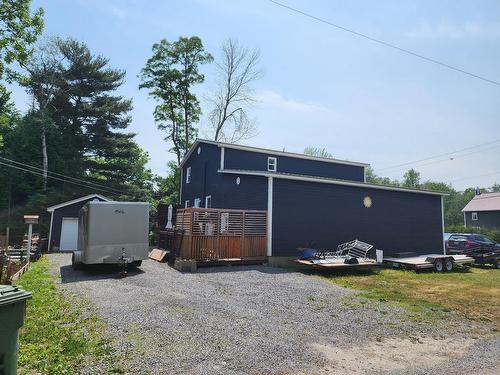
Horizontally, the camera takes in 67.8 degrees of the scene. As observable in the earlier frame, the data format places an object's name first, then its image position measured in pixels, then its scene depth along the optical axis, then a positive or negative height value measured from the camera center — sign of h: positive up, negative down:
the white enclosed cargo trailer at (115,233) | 13.02 -0.35
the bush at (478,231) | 32.66 -0.05
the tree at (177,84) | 36.09 +13.51
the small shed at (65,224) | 25.98 -0.15
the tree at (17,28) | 16.64 +8.75
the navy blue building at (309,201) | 16.61 +1.30
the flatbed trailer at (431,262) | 16.14 -1.47
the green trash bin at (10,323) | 3.46 -0.97
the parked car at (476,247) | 18.97 -0.96
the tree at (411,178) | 92.60 +12.73
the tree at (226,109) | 36.88 +11.49
